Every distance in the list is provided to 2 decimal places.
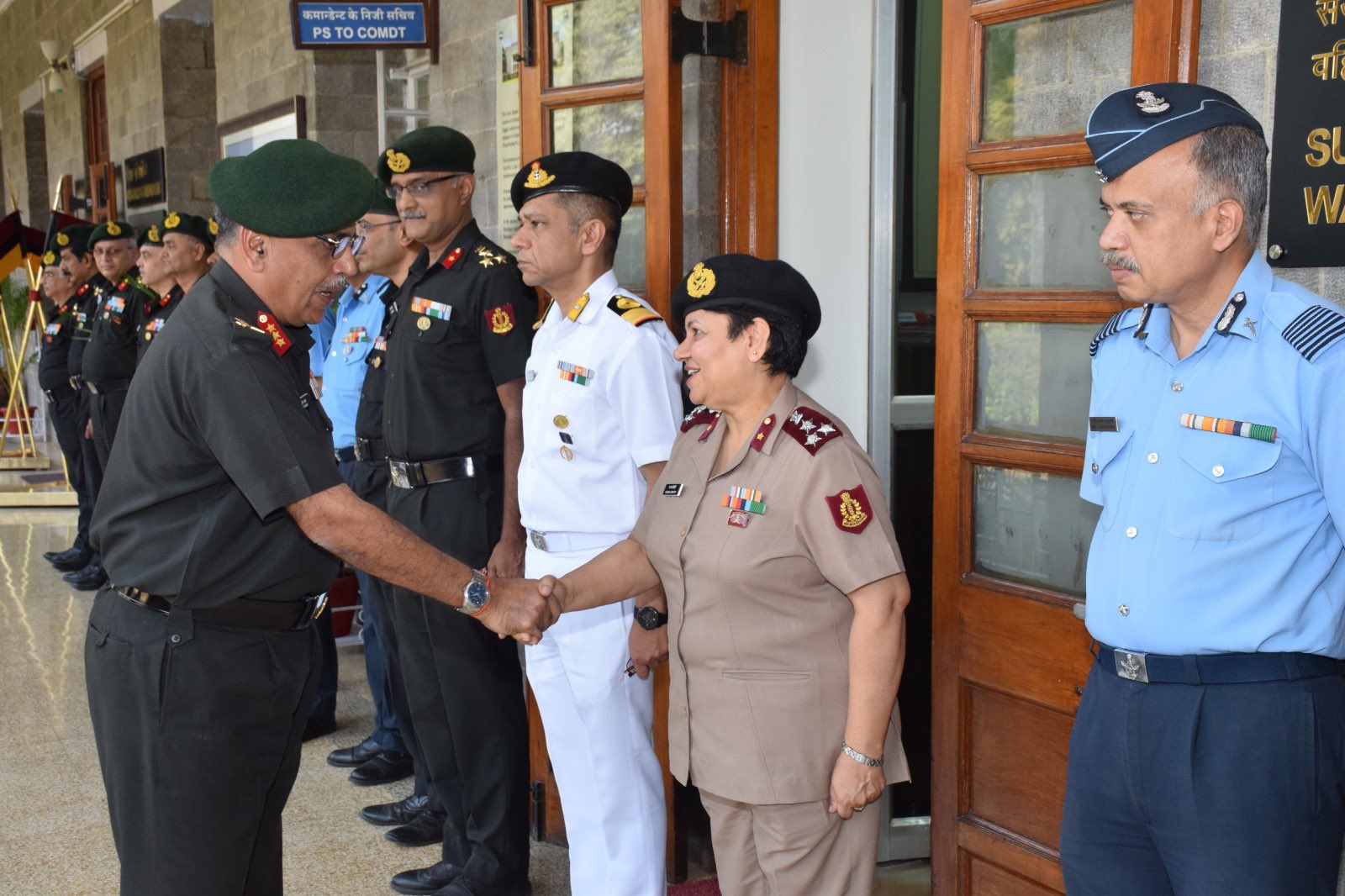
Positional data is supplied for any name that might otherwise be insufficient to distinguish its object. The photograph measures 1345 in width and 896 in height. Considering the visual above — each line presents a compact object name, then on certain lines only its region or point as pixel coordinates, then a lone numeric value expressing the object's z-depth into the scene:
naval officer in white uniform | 2.54
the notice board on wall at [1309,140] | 1.75
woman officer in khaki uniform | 1.83
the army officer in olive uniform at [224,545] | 1.88
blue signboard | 4.43
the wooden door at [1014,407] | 2.14
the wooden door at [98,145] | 11.21
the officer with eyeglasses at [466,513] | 2.92
